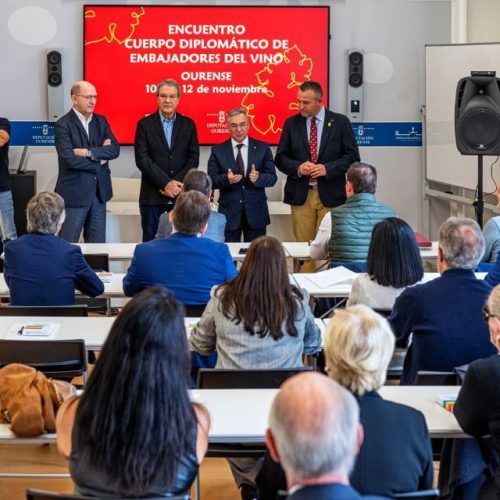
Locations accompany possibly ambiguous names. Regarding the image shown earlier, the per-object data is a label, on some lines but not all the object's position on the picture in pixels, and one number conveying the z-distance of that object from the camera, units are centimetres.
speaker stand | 765
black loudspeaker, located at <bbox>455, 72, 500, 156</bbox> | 758
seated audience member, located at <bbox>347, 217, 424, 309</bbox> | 446
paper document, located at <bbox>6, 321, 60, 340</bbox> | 420
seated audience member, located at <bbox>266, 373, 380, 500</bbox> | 183
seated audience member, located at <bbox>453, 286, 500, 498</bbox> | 286
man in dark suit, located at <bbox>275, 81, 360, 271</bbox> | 789
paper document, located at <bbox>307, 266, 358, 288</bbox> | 530
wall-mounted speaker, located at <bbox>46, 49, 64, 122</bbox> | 933
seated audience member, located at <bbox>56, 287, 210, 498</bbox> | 236
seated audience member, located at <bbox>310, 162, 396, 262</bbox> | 580
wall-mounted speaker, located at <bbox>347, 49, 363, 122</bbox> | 949
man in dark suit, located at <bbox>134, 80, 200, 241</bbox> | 782
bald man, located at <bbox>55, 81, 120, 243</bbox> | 770
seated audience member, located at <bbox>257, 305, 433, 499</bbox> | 245
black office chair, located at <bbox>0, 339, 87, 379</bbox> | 392
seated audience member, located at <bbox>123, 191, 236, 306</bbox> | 468
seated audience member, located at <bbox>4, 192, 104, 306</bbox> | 488
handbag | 309
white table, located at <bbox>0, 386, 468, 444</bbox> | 305
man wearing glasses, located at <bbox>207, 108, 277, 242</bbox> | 770
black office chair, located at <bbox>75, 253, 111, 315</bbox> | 613
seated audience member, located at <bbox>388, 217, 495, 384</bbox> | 375
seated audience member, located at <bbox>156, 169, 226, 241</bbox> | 589
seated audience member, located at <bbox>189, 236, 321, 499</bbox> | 365
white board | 824
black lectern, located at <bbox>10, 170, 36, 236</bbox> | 911
